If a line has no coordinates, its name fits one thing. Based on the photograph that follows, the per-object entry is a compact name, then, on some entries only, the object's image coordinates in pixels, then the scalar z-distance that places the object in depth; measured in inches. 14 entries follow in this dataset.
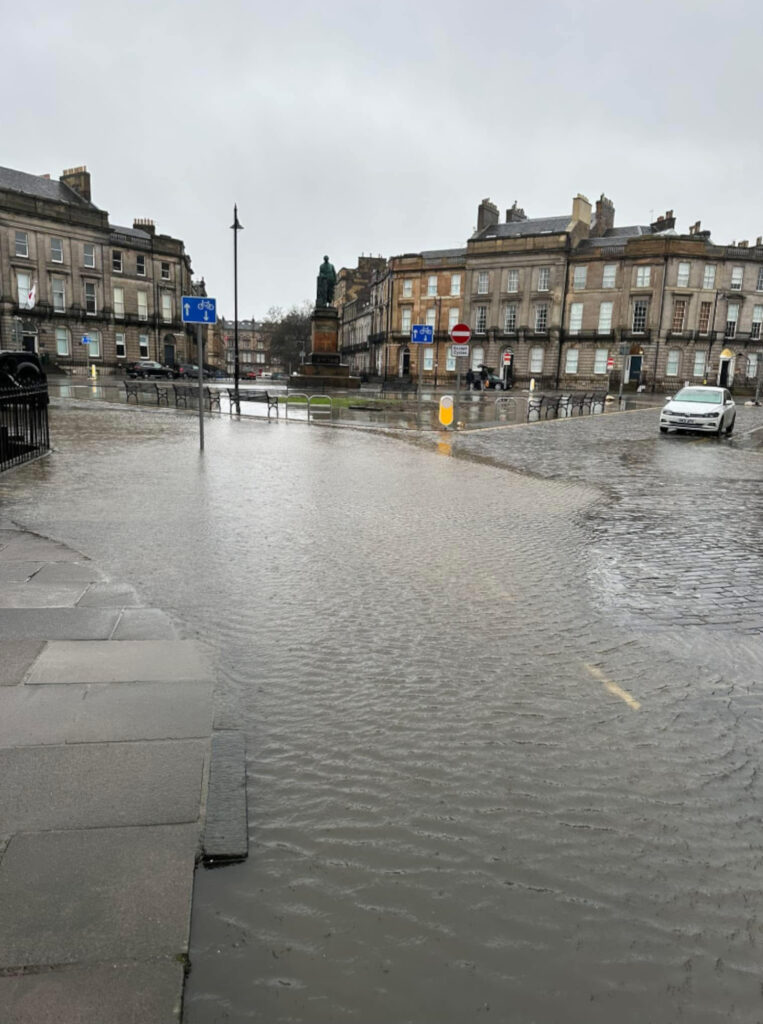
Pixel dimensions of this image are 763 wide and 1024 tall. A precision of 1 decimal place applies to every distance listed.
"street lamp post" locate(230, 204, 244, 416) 1061.0
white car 808.3
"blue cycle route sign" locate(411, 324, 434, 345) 973.8
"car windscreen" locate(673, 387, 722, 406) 843.3
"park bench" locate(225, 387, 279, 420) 1121.4
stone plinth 1558.8
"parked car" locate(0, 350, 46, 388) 659.0
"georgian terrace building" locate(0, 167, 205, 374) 2346.2
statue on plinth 1640.0
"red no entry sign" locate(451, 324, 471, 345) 787.4
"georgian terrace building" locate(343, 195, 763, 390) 2431.1
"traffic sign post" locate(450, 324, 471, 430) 788.6
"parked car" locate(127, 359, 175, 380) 2271.2
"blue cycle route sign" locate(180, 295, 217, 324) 531.4
